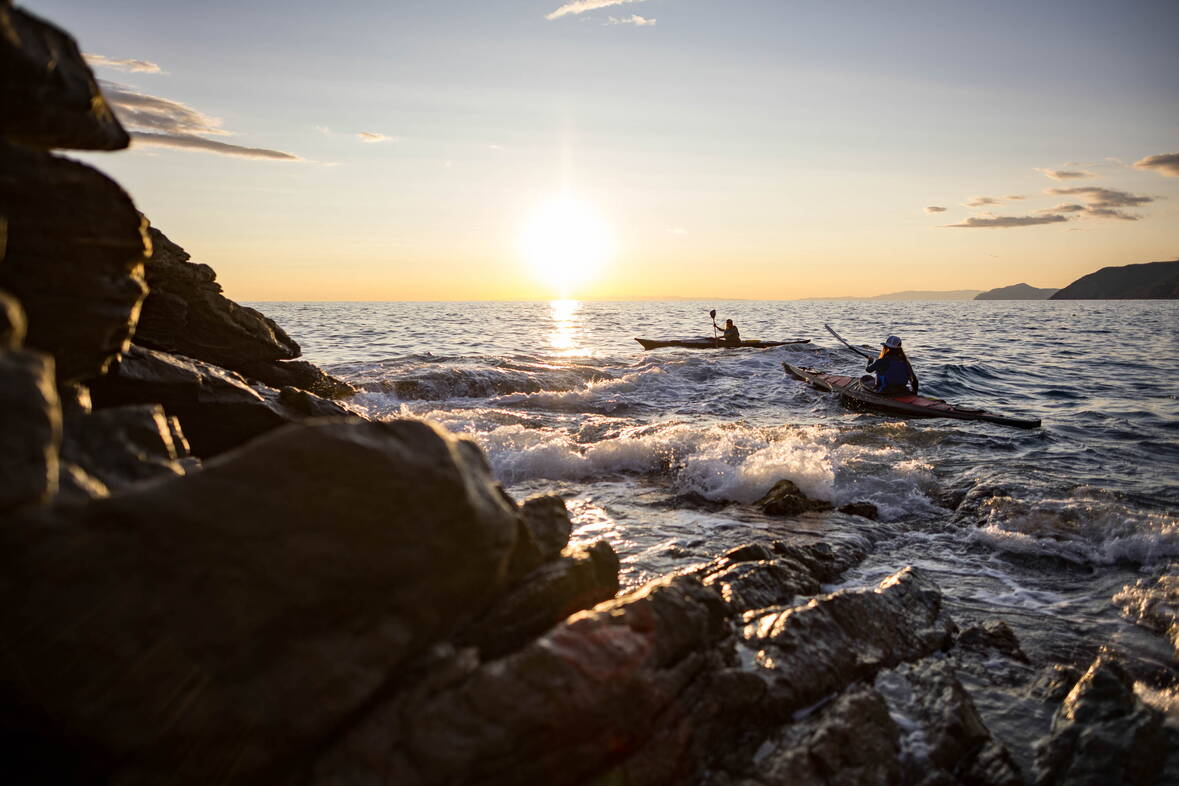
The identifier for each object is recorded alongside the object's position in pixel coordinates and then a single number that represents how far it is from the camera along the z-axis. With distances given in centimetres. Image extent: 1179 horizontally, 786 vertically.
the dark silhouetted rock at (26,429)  270
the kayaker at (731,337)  3622
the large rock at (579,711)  320
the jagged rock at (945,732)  441
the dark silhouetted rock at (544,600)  391
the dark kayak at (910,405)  1727
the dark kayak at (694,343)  3666
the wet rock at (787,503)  1022
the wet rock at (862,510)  1016
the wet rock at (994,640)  612
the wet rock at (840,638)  476
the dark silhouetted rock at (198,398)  717
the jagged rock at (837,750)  404
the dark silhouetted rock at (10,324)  289
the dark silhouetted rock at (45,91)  361
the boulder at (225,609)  285
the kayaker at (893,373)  1923
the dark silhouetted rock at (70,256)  392
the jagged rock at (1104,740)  464
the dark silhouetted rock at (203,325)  1251
